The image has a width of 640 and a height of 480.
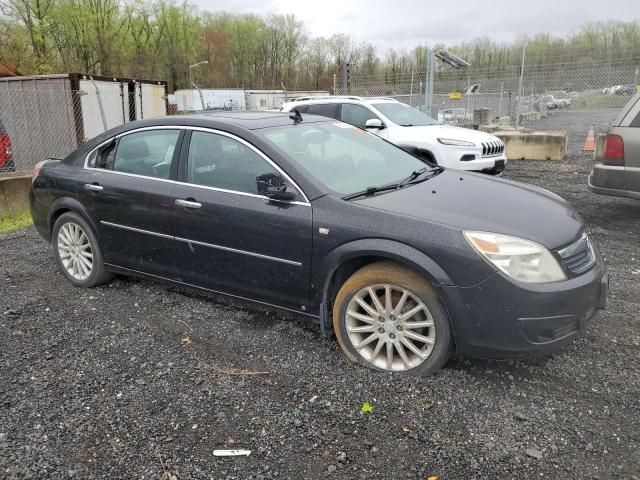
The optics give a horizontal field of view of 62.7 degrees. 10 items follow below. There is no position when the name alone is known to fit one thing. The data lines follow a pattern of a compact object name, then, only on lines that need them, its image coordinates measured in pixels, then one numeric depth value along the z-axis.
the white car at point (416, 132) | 8.66
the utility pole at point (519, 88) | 14.16
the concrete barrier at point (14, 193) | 7.93
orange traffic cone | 13.77
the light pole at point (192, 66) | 54.02
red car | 10.71
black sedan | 2.91
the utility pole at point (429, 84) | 14.45
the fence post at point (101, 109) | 12.67
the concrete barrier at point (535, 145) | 12.65
